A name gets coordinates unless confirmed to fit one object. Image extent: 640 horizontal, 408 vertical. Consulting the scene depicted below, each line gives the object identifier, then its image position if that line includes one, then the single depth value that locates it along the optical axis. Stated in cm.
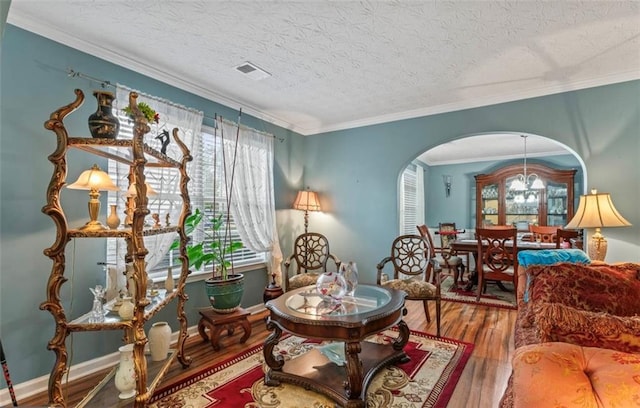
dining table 428
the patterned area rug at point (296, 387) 197
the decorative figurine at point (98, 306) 196
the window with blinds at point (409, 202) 599
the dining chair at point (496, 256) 405
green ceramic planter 283
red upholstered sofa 94
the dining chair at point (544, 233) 496
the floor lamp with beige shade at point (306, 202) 436
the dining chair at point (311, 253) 394
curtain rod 234
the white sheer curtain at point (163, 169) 260
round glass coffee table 185
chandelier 576
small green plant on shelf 204
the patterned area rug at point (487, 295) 410
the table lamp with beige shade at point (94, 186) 192
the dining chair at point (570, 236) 391
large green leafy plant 286
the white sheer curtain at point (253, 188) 354
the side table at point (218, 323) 276
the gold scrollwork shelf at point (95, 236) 176
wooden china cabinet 587
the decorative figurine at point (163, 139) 244
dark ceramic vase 187
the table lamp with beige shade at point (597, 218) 268
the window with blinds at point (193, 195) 254
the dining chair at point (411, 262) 305
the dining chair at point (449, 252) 499
